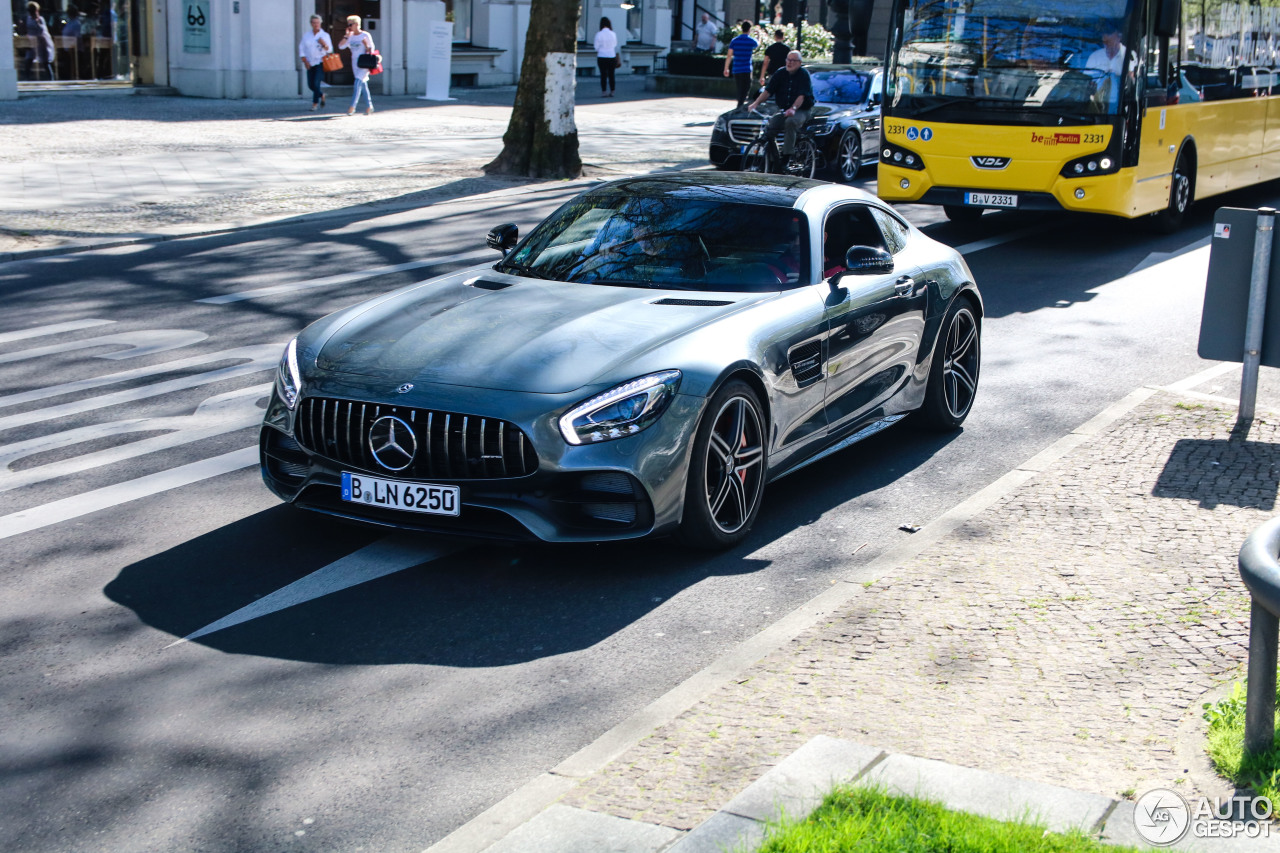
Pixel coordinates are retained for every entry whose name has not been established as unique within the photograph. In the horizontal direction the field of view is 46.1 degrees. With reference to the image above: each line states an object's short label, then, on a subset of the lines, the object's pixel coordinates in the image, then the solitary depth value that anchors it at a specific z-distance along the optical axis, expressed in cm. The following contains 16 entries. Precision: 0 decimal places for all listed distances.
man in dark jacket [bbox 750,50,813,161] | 2089
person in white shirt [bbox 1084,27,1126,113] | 1499
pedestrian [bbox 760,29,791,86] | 2508
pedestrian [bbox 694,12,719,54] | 4769
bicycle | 2109
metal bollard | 370
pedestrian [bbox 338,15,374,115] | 2931
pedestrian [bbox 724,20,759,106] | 3172
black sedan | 2131
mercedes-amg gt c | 572
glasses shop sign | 3136
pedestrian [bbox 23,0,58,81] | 3005
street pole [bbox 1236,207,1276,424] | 780
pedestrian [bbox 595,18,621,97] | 3766
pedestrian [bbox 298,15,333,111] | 2997
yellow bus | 1503
